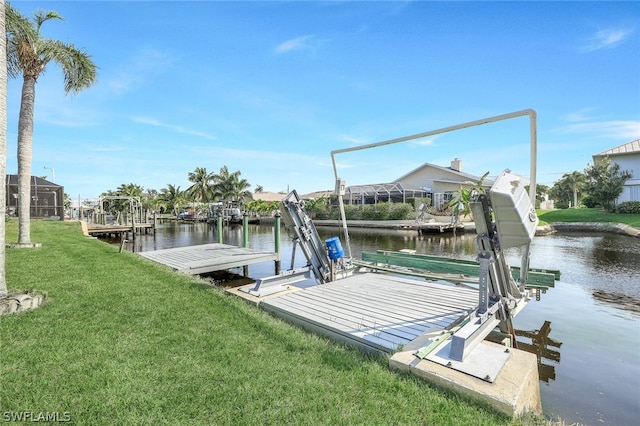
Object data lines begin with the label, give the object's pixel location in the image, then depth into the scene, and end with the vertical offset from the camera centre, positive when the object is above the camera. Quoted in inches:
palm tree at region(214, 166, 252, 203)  1985.7 +176.6
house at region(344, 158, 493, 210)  1332.4 +105.8
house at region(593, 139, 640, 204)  1274.6 +188.9
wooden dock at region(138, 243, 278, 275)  353.1 -52.1
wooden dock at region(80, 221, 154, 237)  945.9 -36.9
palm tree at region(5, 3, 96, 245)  397.1 +187.7
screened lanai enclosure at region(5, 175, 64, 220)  914.1 +56.3
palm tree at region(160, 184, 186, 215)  2404.5 +128.5
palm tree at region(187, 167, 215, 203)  2057.1 +187.9
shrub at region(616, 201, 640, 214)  1128.2 +3.6
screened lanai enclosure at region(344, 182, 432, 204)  1360.7 +82.5
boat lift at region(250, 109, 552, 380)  117.3 -25.9
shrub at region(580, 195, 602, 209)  1366.4 +28.1
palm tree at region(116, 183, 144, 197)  2183.7 +176.9
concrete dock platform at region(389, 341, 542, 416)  95.0 -52.9
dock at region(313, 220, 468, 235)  995.9 -44.6
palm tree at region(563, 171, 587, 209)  1831.3 +161.4
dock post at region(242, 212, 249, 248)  514.1 -19.0
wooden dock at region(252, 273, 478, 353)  150.8 -53.6
